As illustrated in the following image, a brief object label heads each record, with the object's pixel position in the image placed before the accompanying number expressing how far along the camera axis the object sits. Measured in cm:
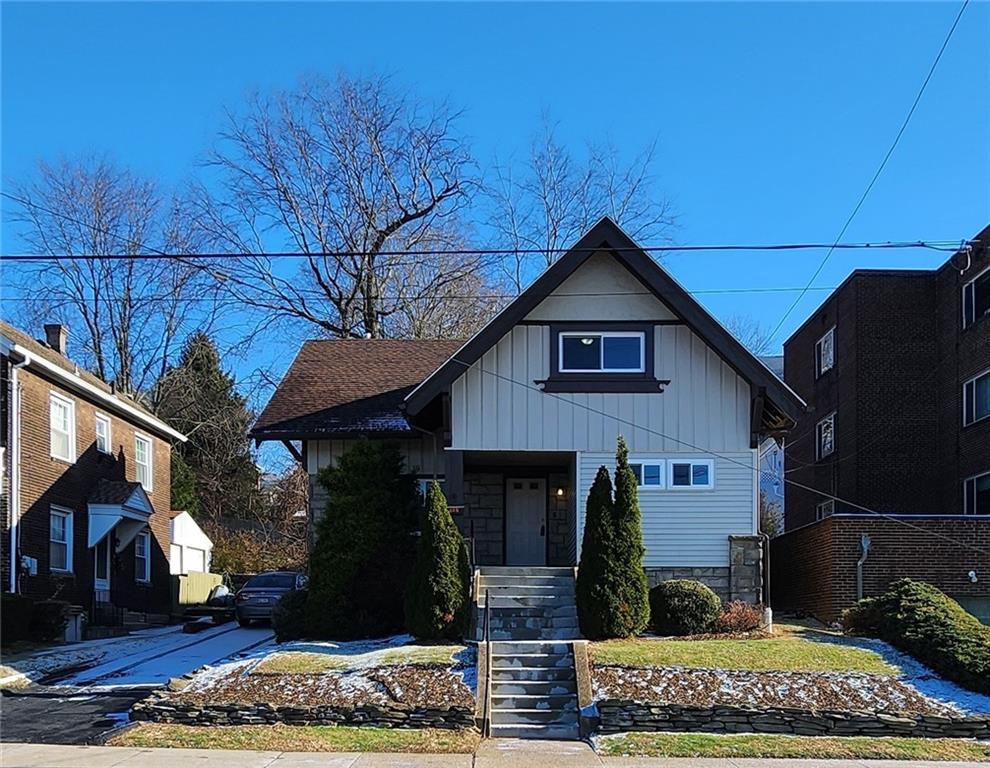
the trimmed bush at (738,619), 1816
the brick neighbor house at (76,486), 2302
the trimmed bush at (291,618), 1891
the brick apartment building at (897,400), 2669
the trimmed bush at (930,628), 1495
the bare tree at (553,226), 4147
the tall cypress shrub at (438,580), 1723
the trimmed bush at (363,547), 1884
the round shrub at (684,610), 1798
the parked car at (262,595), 2614
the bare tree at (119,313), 4338
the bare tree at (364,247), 3972
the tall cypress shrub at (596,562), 1712
